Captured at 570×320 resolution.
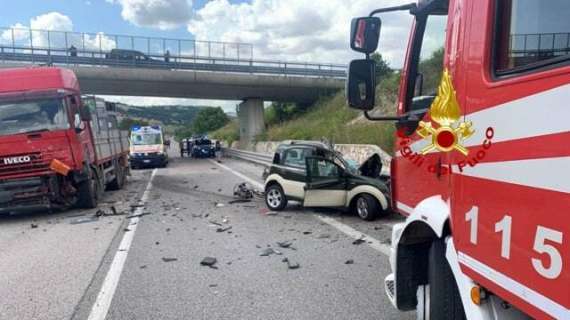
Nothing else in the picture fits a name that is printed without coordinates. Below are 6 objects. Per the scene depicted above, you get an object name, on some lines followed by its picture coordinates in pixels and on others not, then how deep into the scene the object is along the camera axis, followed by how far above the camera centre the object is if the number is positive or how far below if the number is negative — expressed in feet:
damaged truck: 33.40 -1.37
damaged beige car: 28.91 -4.02
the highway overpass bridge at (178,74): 103.45 +11.07
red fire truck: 5.23 -0.52
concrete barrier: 48.57 -3.66
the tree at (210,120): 340.80 +1.51
